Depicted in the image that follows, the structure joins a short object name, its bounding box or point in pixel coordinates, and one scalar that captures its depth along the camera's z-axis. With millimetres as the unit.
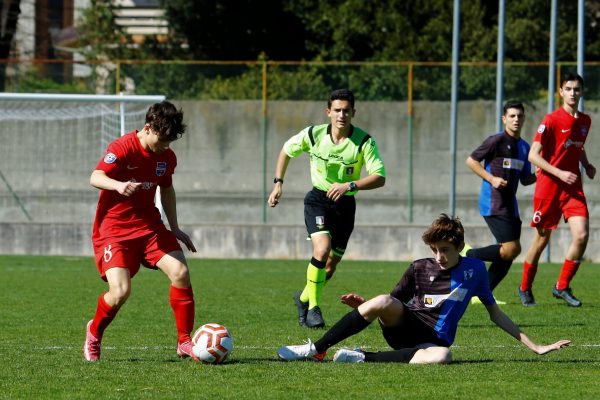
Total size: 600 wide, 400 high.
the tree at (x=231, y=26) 60687
